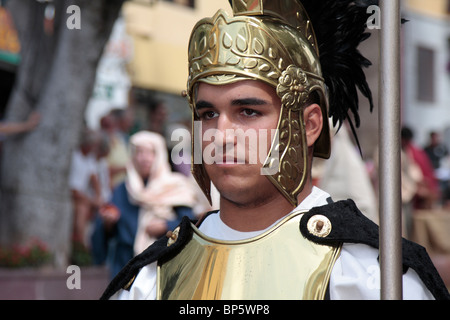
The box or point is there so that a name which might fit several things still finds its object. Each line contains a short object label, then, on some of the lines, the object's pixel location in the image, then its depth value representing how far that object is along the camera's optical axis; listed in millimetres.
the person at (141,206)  7121
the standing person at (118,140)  10211
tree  9180
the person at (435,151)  14273
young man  2867
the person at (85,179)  10148
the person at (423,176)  10336
